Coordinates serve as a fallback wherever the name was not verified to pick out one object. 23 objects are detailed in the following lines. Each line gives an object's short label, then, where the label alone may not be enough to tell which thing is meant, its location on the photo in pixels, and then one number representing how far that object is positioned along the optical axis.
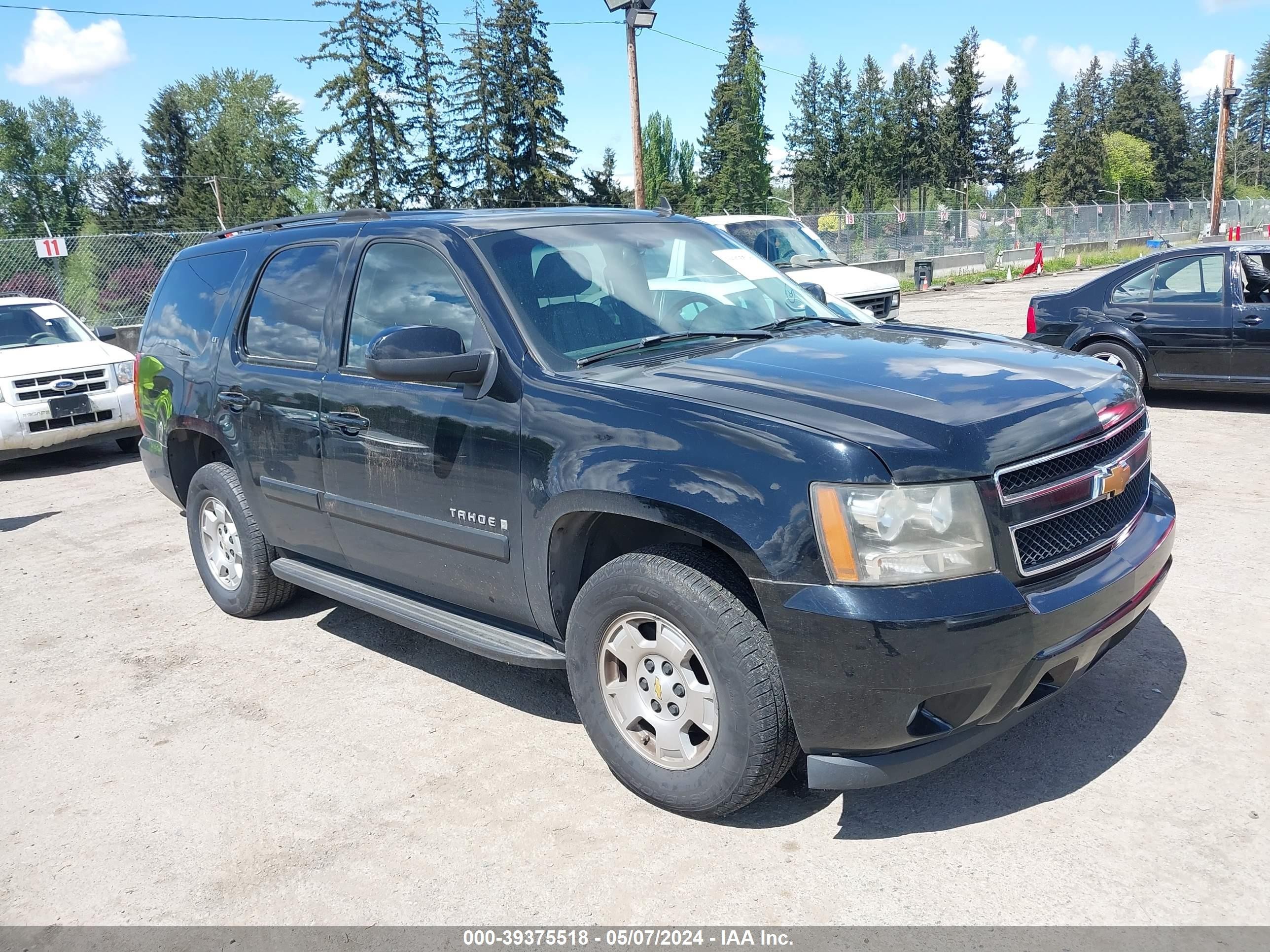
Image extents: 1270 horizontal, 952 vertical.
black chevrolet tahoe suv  2.86
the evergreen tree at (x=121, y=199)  81.69
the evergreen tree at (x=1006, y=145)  106.19
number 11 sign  17.77
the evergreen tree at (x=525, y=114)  61.16
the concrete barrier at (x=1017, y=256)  36.84
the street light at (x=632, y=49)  17.56
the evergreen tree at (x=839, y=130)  106.19
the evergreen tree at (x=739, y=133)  93.69
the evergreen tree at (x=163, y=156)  85.12
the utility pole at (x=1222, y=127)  34.16
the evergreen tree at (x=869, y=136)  103.69
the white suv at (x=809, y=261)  12.51
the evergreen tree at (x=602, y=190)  63.59
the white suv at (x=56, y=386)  9.90
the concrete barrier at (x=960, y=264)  33.84
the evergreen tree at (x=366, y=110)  57.22
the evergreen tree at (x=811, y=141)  107.44
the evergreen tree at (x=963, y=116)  101.31
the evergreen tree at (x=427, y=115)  60.03
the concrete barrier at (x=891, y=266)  31.25
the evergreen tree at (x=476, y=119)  61.06
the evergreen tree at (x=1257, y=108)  131.12
